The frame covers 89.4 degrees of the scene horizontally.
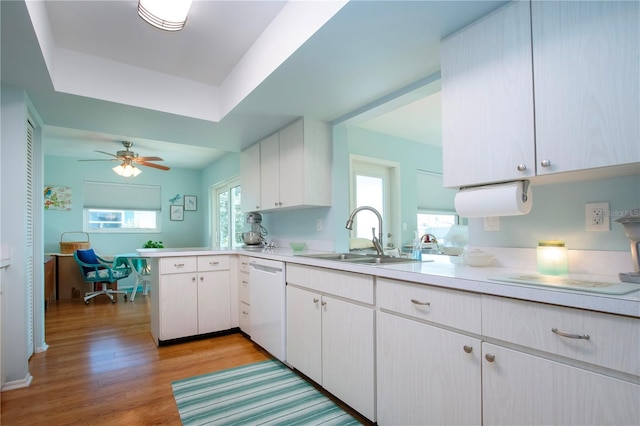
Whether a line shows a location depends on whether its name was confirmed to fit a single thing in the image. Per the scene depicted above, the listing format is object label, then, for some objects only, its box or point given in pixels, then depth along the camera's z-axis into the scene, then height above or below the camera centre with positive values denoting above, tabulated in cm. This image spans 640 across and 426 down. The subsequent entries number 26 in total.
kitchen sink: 206 -29
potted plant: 578 -42
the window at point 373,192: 410 +34
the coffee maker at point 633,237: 112 -8
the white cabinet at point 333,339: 169 -72
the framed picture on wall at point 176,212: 673 +19
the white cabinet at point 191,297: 300 -74
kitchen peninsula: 90 -48
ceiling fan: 465 +92
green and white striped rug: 180 -112
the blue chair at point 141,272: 523 -87
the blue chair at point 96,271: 494 -77
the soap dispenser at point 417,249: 205 -21
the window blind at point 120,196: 592 +49
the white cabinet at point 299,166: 290 +50
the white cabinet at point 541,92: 108 +49
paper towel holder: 140 +12
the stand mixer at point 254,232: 374 -14
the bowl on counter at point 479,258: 161 -21
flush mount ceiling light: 176 +116
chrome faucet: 231 -16
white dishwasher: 245 -69
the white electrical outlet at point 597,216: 133 -1
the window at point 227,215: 560 +9
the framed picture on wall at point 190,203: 691 +38
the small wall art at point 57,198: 552 +43
